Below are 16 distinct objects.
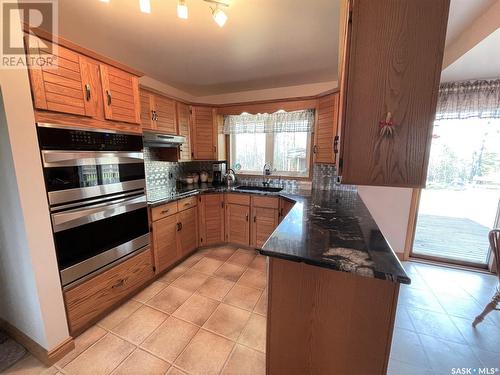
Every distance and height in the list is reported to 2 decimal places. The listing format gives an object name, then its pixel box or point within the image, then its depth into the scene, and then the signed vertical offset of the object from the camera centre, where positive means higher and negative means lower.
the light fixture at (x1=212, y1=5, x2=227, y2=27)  1.34 +0.94
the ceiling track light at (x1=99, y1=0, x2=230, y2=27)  1.23 +0.94
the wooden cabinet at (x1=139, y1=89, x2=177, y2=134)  2.28 +0.54
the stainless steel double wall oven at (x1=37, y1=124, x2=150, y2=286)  1.35 -0.29
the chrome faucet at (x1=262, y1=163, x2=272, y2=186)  3.30 -0.26
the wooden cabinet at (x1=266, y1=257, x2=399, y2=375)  0.93 -0.81
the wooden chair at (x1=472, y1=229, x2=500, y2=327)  1.63 -0.79
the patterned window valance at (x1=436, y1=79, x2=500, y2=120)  2.21 +0.66
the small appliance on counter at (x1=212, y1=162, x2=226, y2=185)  3.45 -0.27
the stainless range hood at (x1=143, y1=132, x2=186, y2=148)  2.20 +0.20
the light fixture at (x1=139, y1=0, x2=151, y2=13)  1.21 +0.91
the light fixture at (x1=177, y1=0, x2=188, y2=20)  1.28 +0.94
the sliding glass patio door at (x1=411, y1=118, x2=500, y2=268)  2.43 -0.37
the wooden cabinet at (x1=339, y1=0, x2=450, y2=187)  0.82 +0.30
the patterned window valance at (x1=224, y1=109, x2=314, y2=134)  2.97 +0.55
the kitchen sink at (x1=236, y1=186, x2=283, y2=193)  3.15 -0.49
